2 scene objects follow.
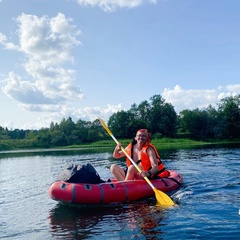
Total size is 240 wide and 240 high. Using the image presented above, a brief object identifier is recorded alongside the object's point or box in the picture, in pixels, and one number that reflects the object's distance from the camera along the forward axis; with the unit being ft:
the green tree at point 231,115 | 183.93
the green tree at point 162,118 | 196.24
